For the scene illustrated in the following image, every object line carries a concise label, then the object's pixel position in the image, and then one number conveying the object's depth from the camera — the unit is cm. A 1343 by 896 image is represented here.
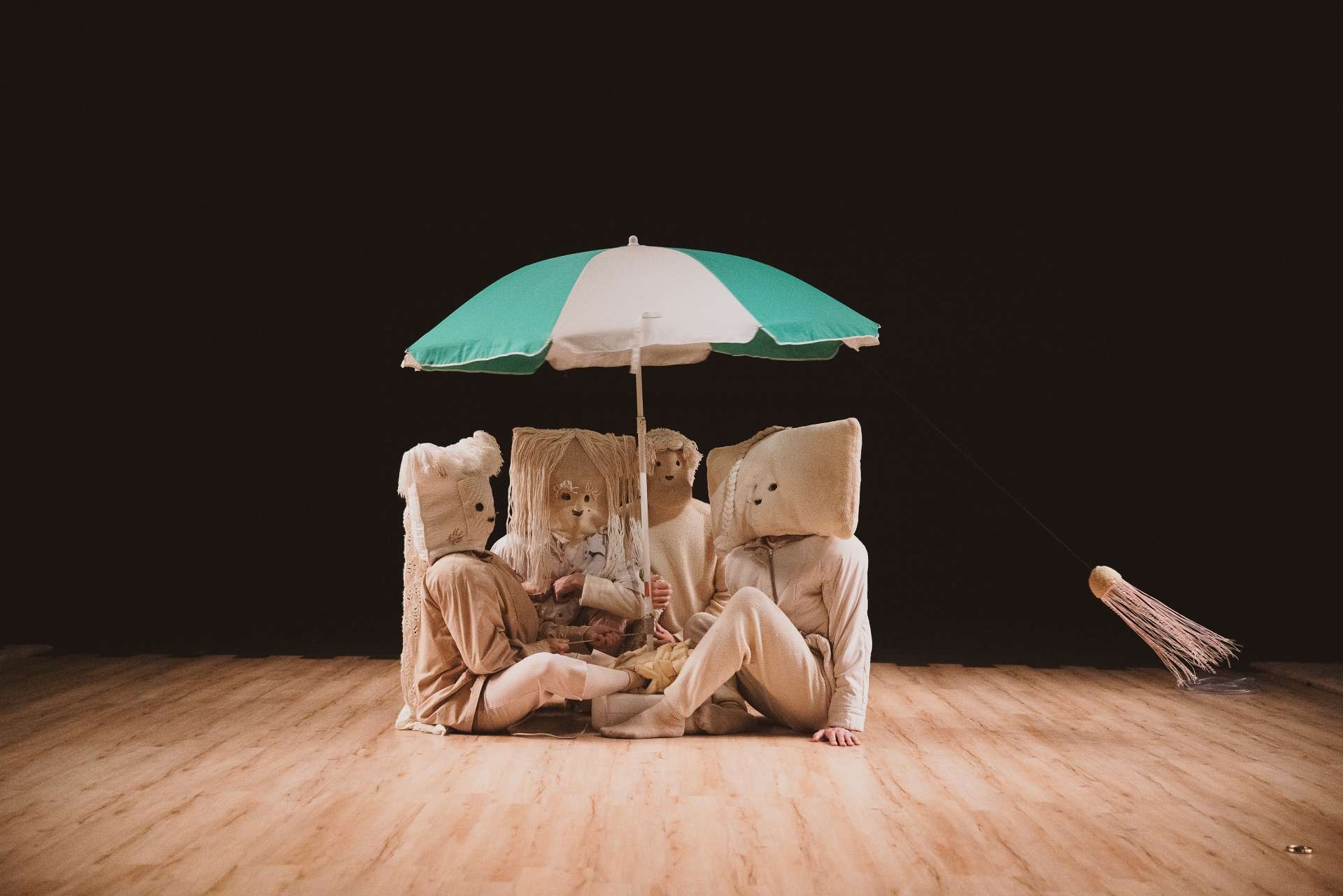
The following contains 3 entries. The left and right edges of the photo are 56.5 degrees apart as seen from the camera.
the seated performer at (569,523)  432
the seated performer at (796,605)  397
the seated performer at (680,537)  454
